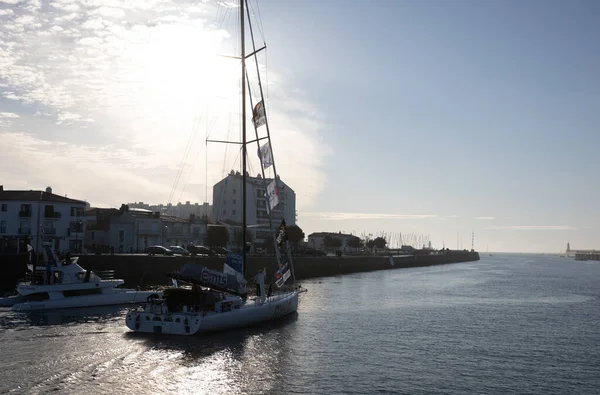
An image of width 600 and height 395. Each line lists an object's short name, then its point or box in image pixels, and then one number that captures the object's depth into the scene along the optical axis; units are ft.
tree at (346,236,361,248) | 640.17
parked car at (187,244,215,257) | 324.19
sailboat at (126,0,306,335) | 130.72
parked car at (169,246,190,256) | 320.91
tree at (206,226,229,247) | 383.24
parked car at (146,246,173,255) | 308.28
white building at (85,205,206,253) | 358.64
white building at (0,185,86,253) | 282.97
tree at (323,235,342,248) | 586.45
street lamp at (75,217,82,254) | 303.48
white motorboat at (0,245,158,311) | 173.27
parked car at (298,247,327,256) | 426.92
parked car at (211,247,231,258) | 338.09
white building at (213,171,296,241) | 526.57
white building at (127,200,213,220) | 614.75
